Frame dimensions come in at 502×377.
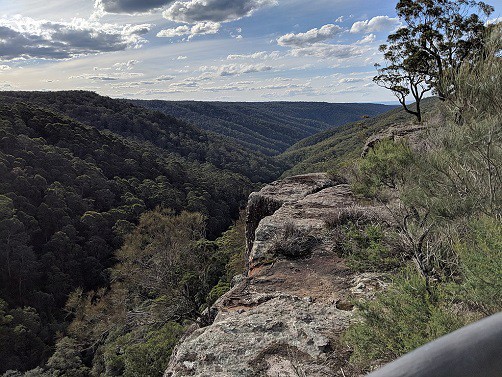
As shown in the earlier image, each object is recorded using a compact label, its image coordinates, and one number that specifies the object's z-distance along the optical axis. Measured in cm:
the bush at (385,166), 742
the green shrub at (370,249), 582
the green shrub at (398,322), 313
